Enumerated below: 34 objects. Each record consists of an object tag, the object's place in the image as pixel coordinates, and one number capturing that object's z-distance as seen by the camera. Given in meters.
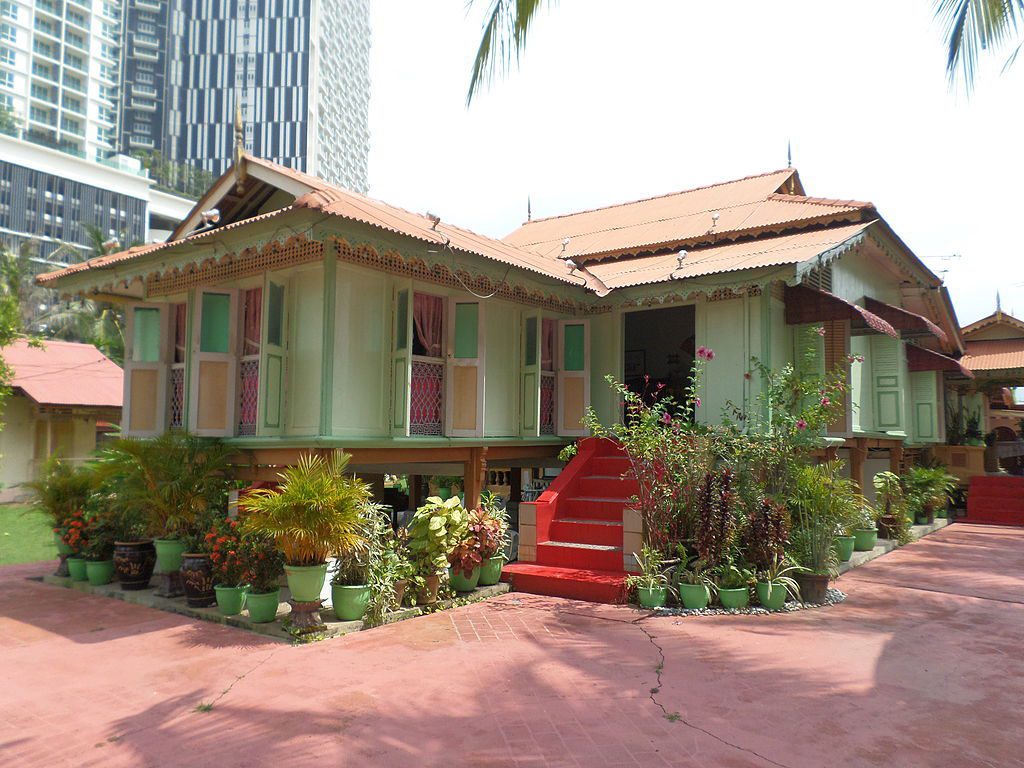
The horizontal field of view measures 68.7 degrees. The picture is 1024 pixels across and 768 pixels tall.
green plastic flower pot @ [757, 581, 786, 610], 7.79
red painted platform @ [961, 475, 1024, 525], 17.10
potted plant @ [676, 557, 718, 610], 7.74
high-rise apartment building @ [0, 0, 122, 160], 74.62
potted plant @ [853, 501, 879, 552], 11.37
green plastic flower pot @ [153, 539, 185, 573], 8.30
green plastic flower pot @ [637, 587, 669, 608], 7.78
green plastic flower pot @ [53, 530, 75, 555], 9.32
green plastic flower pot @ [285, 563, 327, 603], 6.75
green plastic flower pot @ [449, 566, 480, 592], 8.18
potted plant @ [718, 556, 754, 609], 7.76
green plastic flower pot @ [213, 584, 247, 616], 7.28
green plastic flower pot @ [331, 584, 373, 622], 7.00
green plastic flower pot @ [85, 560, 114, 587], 8.92
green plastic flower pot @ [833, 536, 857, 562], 10.45
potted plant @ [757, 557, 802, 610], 7.80
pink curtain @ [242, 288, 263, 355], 9.10
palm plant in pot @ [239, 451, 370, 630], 6.69
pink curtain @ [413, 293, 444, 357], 9.27
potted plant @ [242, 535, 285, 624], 7.05
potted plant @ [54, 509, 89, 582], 9.08
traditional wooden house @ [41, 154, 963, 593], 8.40
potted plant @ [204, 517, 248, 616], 7.26
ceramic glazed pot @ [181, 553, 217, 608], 7.61
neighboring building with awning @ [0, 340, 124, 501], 19.52
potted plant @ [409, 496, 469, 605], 7.72
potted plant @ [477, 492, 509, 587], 8.36
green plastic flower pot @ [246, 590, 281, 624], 7.04
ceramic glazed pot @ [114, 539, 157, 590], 8.58
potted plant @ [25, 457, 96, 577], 9.45
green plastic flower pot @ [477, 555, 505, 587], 8.54
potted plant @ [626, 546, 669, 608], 7.79
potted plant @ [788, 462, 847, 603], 8.20
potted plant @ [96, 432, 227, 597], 8.22
